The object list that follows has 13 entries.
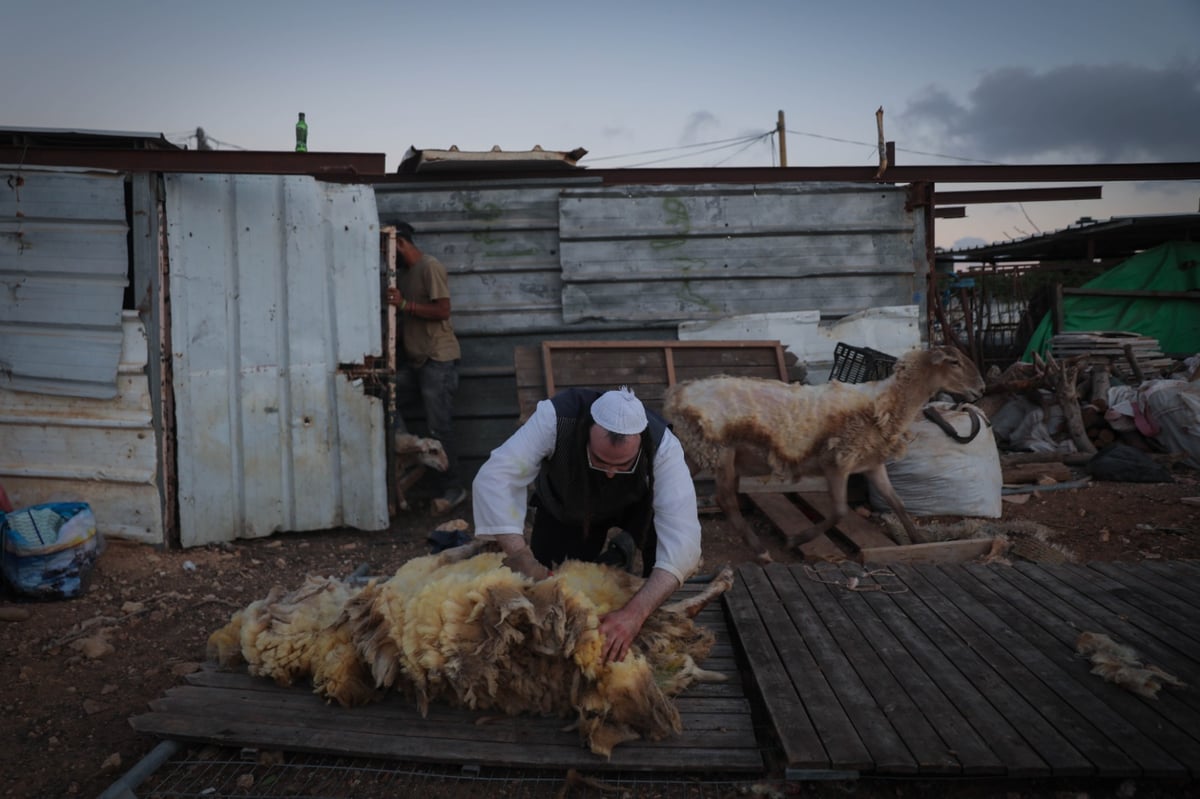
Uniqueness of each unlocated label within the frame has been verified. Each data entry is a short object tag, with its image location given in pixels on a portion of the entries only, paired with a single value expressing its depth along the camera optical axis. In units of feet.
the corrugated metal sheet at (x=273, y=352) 18.94
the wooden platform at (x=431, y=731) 8.63
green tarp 40.47
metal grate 8.44
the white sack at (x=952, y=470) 20.10
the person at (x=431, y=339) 22.02
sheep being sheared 8.90
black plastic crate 21.38
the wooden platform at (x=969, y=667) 8.39
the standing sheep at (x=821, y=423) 18.33
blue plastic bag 15.52
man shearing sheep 10.06
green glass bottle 23.50
